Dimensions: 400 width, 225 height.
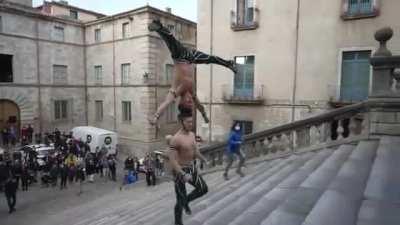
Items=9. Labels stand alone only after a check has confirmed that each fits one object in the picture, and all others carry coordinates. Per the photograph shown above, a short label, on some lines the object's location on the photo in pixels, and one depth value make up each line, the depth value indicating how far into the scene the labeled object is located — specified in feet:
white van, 67.21
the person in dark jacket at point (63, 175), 49.29
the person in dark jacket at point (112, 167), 55.72
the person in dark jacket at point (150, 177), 44.21
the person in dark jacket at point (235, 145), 27.07
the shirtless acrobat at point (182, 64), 9.37
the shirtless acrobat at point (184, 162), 11.32
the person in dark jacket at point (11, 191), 36.83
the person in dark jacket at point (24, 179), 48.06
